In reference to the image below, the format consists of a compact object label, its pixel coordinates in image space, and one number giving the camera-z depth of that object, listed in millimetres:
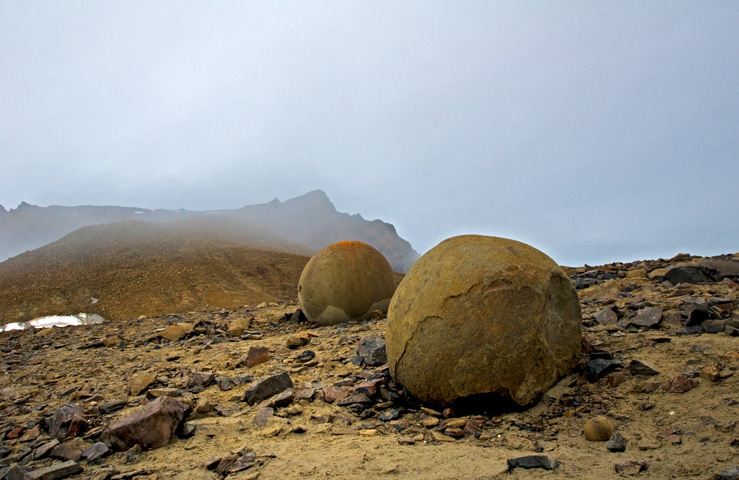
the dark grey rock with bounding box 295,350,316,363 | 6199
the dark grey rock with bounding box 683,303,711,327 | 4797
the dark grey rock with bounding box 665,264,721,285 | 7234
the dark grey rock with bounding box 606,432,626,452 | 3088
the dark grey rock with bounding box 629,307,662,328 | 5052
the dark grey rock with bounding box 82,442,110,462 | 3629
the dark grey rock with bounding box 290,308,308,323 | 10305
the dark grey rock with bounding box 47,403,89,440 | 4184
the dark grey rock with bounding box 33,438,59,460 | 3800
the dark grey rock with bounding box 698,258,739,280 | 7164
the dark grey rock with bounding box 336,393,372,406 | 4398
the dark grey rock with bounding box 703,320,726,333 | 4574
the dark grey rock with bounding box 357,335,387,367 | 5535
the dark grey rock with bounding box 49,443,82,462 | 3723
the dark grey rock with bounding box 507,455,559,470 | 2855
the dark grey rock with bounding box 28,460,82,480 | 3313
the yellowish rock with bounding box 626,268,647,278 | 8432
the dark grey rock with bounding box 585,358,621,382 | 4152
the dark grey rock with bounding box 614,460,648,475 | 2720
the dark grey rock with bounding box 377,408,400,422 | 4039
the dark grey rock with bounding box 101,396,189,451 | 3736
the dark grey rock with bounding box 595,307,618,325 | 5512
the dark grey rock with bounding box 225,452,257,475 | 3201
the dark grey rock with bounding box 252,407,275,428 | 4113
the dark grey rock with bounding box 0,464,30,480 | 3168
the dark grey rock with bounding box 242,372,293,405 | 4723
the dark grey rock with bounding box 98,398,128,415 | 4867
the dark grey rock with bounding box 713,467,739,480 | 2469
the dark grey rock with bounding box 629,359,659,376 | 4015
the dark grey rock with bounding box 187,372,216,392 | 5402
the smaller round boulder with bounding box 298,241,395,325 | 9102
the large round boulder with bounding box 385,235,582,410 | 3742
